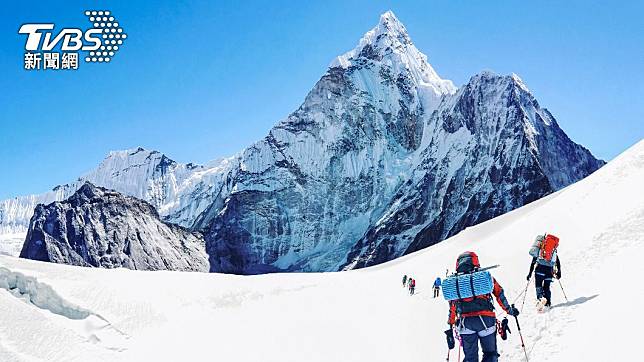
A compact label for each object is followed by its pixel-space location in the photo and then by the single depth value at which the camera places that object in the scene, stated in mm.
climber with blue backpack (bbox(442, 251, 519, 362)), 11070
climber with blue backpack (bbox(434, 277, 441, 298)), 27739
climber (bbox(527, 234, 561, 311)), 14992
